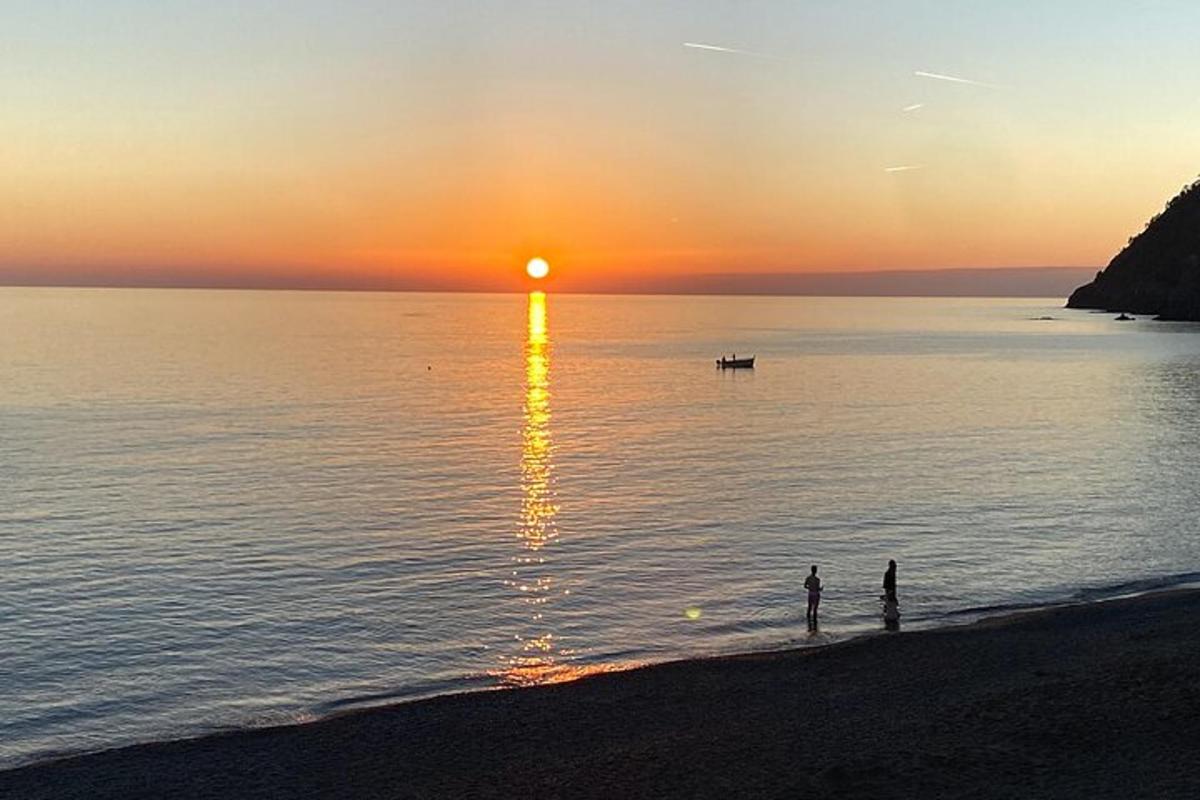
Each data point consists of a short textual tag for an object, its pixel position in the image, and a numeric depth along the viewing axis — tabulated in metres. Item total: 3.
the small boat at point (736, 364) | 142.25
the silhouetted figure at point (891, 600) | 29.77
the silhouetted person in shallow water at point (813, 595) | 29.28
